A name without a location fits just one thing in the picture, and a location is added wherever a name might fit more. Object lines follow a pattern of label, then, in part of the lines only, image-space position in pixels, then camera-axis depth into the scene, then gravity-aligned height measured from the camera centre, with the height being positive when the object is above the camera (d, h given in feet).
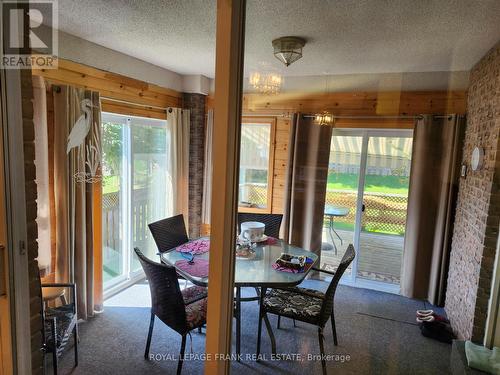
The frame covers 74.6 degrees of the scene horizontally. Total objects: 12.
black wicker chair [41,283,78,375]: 6.10 -3.76
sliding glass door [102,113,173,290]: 10.29 -1.30
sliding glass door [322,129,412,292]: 10.89 -1.39
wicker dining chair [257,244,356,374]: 7.48 -3.57
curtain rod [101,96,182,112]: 9.72 +1.54
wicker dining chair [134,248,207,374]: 6.81 -3.28
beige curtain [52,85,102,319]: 8.05 -1.41
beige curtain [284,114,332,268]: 11.71 -0.85
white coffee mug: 8.13 -1.97
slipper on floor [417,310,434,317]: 9.63 -4.40
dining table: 6.82 -2.61
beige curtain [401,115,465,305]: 10.25 -1.34
